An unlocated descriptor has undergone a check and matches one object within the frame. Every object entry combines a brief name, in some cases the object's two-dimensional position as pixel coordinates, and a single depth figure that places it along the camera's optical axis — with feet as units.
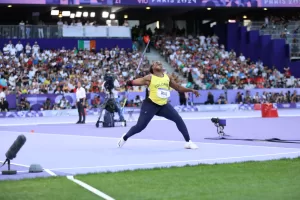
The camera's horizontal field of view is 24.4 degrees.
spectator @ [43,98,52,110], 133.69
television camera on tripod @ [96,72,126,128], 85.46
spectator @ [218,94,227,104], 150.45
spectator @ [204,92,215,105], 149.18
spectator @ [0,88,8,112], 128.28
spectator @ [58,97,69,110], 134.62
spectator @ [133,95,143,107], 138.62
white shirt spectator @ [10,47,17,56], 149.79
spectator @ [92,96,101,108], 136.36
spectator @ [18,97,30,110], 132.46
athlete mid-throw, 52.08
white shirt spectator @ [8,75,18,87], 137.75
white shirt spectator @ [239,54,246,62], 175.13
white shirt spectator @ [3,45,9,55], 149.58
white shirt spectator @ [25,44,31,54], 152.04
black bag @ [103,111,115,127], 87.66
